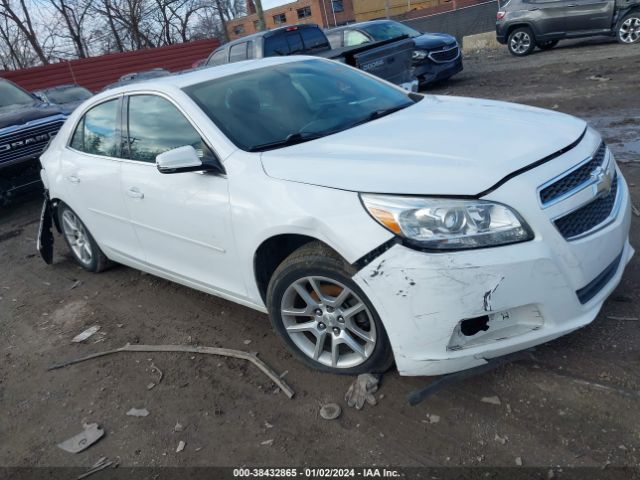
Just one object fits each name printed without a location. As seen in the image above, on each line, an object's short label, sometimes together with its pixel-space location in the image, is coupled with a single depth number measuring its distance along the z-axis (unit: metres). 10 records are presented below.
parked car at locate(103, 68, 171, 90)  18.25
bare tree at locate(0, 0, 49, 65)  30.64
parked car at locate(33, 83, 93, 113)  13.90
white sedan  2.39
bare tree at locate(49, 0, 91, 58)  33.94
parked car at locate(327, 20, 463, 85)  11.95
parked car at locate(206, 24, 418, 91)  7.75
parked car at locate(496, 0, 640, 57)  12.77
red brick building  55.56
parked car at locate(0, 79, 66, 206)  7.50
